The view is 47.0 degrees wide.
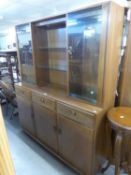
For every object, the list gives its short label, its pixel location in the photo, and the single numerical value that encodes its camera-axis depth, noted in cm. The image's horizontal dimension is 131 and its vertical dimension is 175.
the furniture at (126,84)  154
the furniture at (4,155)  58
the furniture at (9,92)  293
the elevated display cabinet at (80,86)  142
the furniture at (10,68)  308
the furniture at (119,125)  130
